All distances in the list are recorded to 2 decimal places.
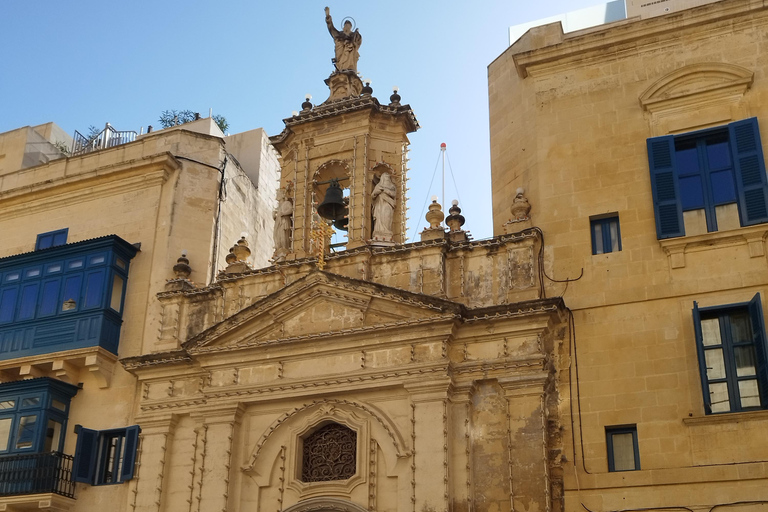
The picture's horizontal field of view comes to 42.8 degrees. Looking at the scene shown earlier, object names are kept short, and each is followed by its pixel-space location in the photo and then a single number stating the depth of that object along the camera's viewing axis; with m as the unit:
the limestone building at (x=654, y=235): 13.86
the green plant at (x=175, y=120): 27.23
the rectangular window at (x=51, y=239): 20.44
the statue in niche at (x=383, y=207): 17.80
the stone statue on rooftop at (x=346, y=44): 20.33
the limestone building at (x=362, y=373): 14.75
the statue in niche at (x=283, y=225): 18.47
